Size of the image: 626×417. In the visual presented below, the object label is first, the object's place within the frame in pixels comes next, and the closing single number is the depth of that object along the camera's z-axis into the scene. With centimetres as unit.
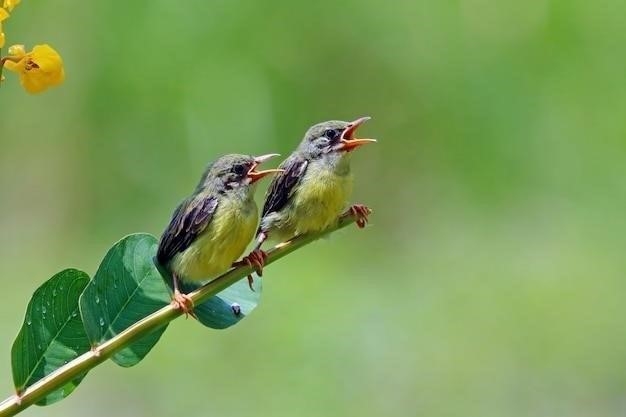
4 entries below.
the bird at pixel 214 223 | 595
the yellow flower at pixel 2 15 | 560
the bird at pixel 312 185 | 620
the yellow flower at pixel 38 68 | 563
